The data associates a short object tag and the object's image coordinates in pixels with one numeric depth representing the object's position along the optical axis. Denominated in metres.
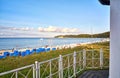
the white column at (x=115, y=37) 1.16
